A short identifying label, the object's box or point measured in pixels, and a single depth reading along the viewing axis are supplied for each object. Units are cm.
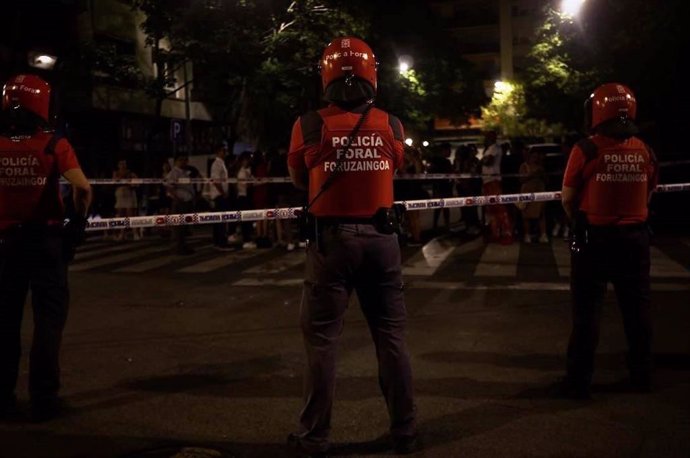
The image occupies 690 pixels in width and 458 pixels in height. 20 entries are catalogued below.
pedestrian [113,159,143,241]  1708
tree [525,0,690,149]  1614
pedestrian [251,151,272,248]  1416
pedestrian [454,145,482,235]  1493
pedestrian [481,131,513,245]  1340
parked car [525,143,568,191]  1419
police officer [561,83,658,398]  501
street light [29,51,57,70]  2256
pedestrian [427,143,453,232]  1499
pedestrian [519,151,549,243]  1329
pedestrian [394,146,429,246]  1340
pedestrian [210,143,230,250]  1416
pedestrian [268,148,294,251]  1370
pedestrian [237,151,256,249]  1425
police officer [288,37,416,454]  396
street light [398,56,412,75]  3728
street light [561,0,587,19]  2023
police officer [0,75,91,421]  481
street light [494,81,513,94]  4934
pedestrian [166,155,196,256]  1330
